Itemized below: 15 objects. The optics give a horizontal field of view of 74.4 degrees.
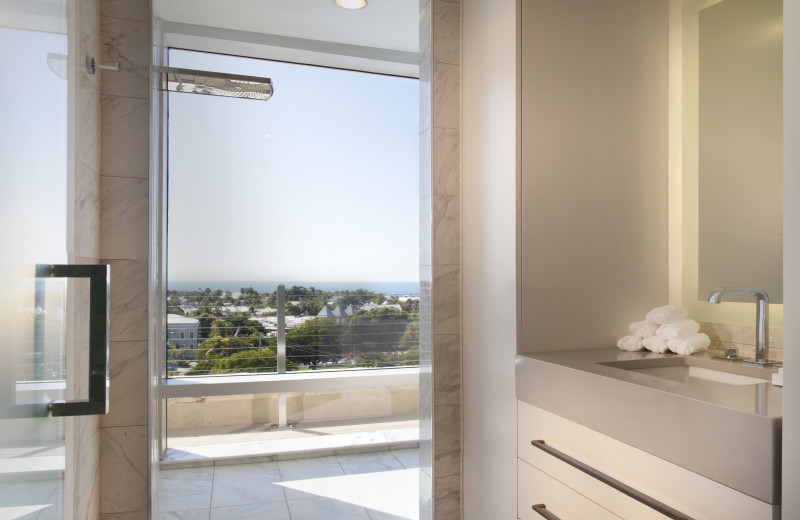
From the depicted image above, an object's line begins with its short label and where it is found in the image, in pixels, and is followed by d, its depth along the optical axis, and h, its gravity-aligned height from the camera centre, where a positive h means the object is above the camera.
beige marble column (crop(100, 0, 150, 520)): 1.88 +0.08
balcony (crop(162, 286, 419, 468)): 2.86 -0.67
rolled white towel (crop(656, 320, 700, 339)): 1.67 -0.21
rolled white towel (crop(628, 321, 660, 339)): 1.75 -0.22
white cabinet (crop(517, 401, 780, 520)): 1.03 -0.50
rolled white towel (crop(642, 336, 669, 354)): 1.69 -0.26
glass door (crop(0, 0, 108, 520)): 0.97 -0.03
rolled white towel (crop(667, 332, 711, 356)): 1.63 -0.25
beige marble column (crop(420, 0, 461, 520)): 2.18 -0.02
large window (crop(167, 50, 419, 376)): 2.86 +0.22
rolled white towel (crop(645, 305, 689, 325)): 1.75 -0.17
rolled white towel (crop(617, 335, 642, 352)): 1.75 -0.27
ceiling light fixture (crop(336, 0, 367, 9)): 2.49 +1.23
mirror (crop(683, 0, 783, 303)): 1.59 +0.39
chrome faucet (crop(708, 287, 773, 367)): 1.47 -0.15
